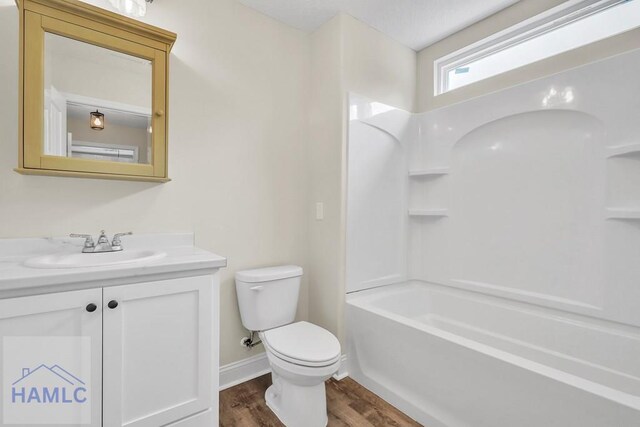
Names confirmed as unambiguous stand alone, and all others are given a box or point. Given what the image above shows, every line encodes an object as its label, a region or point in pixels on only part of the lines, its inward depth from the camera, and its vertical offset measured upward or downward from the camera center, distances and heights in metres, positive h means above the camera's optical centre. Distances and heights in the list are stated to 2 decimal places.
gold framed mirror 1.30 +0.56
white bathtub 1.16 -0.74
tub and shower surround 1.42 -0.25
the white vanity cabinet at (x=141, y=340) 1.04 -0.53
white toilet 1.50 -0.71
